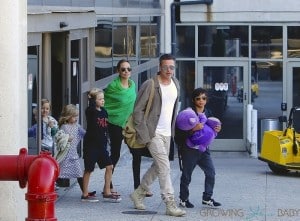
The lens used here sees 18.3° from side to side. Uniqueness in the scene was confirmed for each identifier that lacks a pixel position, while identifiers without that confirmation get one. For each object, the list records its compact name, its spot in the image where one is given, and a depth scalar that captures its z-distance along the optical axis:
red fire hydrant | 5.20
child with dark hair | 10.52
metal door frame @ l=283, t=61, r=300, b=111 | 27.39
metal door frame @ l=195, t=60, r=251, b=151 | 27.69
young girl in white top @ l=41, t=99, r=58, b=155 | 11.79
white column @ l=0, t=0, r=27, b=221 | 7.76
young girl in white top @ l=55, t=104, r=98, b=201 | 11.05
